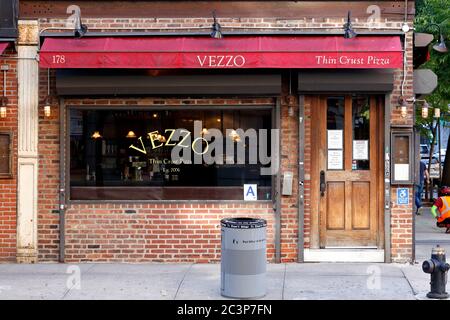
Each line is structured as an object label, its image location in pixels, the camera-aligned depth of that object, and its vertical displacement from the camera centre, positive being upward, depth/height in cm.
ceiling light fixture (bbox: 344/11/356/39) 1039 +196
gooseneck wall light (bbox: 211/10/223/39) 1046 +196
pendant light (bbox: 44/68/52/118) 1078 +86
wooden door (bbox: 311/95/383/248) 1099 -14
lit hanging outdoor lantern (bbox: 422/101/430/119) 1064 +80
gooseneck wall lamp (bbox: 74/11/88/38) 1061 +205
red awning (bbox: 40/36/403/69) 1026 +162
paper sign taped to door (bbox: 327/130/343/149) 1106 +35
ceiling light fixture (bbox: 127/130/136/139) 1114 +43
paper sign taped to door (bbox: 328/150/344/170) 1102 +2
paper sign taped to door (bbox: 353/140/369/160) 1102 +18
